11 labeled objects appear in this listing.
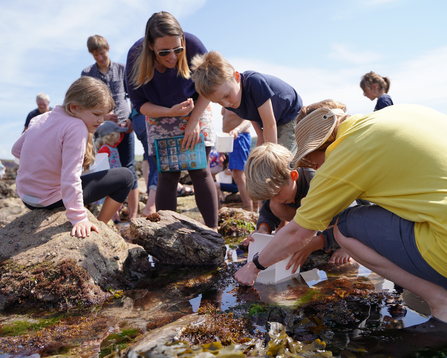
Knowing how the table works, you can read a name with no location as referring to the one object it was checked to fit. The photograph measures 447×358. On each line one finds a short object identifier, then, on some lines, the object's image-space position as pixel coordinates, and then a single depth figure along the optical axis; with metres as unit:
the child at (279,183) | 2.91
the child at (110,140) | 5.91
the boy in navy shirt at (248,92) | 3.57
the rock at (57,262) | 2.95
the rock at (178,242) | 3.80
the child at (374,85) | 6.72
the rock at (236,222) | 5.09
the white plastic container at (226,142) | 7.04
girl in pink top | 3.35
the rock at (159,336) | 1.97
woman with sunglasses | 3.86
